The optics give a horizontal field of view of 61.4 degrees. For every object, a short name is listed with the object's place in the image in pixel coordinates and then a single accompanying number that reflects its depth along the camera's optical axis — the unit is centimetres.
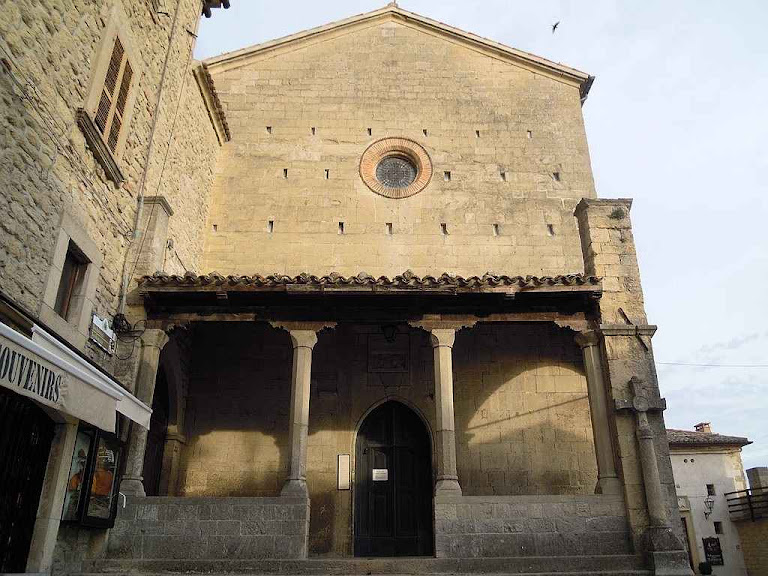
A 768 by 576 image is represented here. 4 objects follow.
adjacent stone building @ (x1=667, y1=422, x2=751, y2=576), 2409
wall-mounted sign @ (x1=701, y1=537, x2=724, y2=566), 2383
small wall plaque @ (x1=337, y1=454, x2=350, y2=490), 1130
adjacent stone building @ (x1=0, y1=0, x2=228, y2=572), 658
